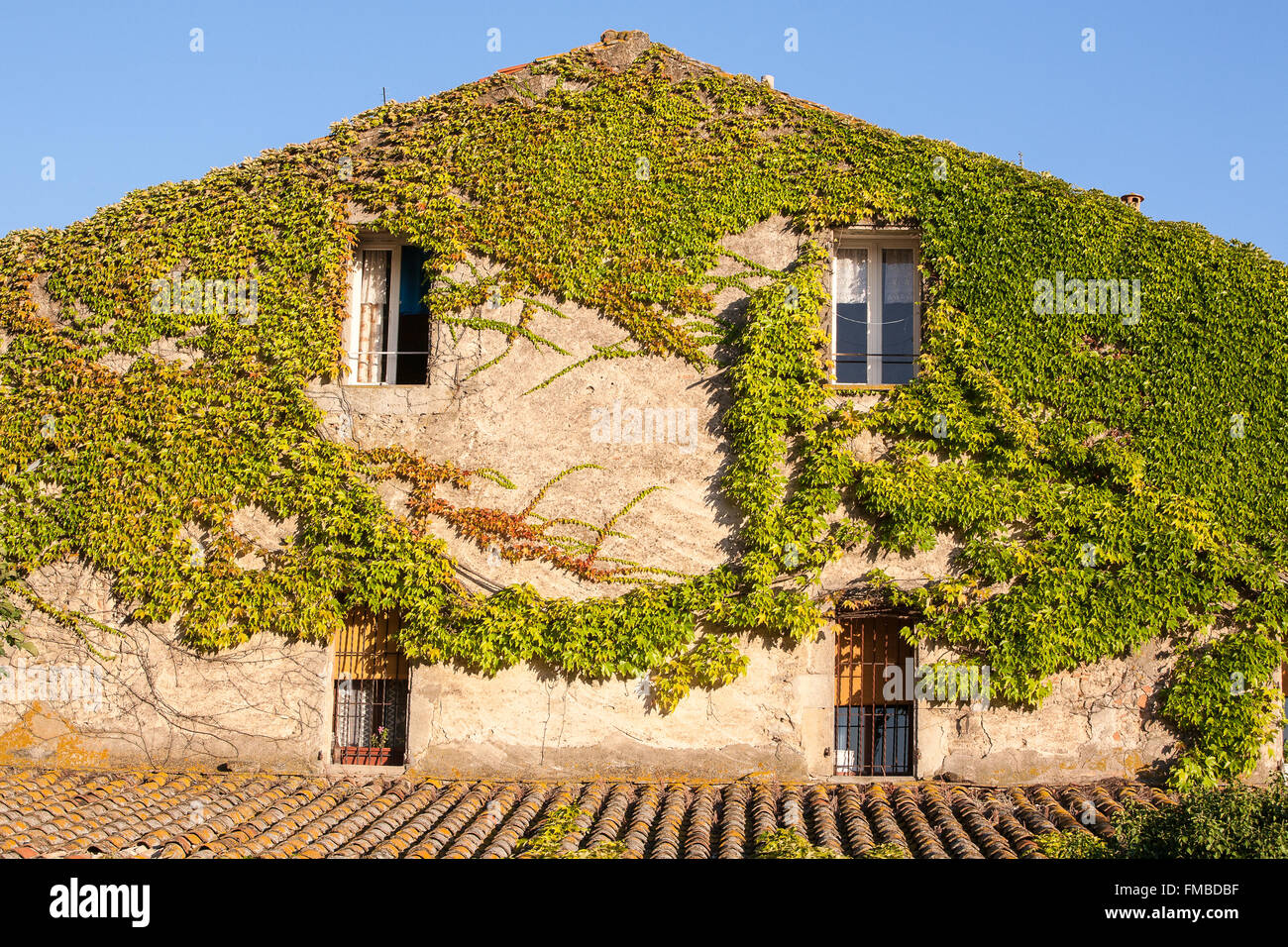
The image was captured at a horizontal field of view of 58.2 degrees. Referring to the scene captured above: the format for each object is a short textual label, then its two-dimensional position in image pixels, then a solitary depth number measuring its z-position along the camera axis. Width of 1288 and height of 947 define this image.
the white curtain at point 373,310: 11.67
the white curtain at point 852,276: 11.43
